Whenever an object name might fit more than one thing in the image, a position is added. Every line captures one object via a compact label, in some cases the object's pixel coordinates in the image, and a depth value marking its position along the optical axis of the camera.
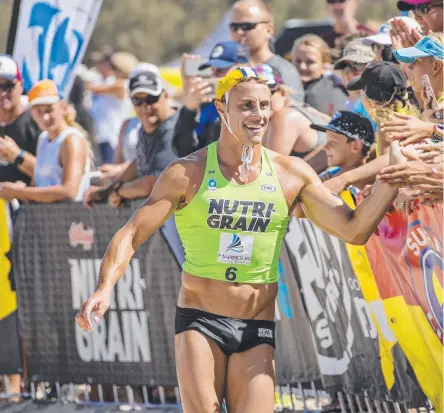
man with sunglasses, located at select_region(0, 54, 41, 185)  19.44
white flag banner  20.52
